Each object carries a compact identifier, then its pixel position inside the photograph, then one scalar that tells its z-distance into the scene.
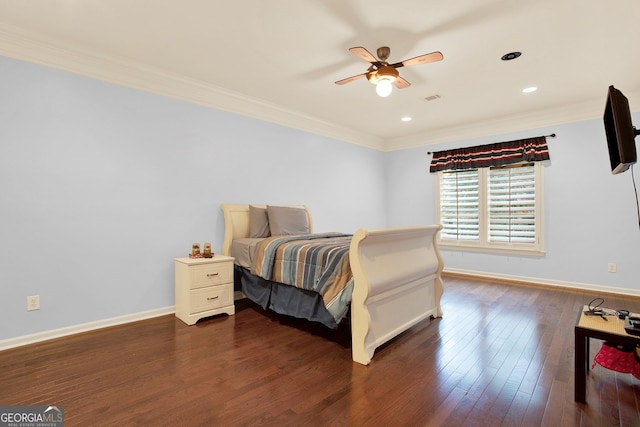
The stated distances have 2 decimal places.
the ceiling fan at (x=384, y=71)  2.50
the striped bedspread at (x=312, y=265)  2.38
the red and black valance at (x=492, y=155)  4.54
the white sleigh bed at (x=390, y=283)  2.23
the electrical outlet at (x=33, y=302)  2.57
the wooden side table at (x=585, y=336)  1.69
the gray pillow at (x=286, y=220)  3.84
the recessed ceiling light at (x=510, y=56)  2.86
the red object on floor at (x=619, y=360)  1.93
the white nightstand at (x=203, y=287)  3.05
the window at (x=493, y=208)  4.62
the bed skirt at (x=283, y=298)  2.68
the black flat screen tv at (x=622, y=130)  1.63
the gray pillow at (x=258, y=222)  3.80
